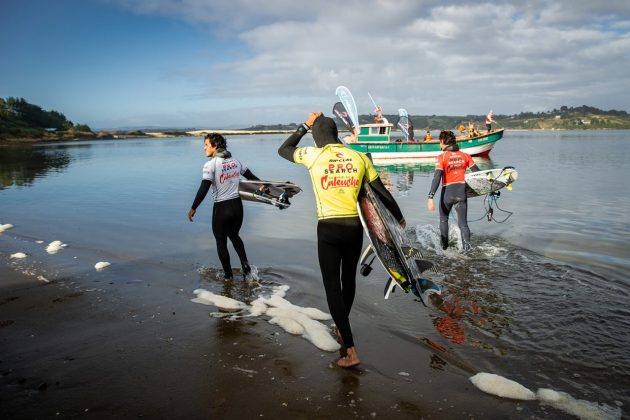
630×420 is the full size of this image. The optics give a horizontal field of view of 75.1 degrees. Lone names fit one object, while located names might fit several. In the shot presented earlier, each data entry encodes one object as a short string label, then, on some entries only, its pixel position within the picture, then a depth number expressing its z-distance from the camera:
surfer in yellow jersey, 3.77
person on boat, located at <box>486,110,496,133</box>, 39.98
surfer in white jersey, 6.07
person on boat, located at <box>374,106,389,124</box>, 40.59
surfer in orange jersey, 7.90
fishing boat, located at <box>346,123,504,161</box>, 37.56
